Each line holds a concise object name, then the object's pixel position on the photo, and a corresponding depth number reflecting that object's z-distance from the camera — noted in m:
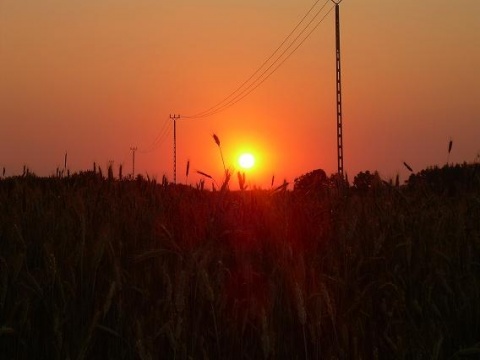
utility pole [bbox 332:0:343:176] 25.47
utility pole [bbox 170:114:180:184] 63.41
